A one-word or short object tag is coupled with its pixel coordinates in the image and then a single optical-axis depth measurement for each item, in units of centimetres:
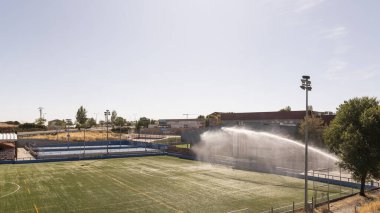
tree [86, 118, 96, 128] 18896
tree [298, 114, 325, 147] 6451
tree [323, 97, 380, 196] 3225
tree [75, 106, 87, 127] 17088
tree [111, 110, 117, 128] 18550
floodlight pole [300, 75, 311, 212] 2858
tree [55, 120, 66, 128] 19194
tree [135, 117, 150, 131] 17168
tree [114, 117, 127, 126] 18650
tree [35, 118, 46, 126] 17805
